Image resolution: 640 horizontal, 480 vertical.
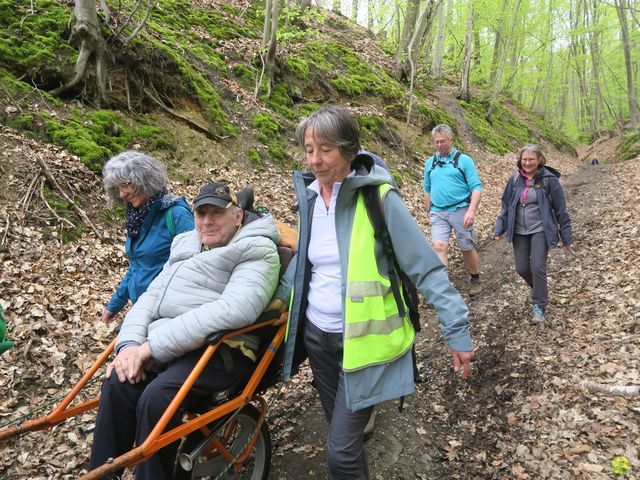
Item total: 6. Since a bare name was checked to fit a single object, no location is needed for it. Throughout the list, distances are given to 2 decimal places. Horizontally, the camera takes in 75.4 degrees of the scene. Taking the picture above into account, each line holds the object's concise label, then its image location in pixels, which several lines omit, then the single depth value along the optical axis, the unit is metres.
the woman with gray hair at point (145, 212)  3.40
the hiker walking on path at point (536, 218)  5.28
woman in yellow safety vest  2.21
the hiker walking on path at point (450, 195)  6.15
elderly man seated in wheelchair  2.49
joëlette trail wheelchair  2.26
